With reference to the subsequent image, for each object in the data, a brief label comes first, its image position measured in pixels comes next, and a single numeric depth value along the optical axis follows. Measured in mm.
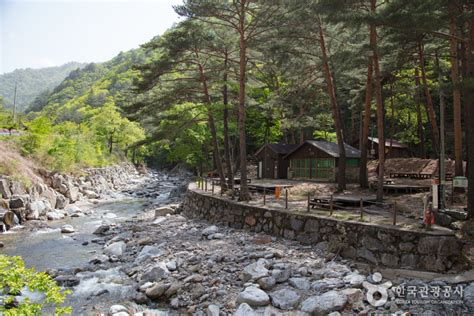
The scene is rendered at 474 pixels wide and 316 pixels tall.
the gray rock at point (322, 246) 10170
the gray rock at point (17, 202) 15625
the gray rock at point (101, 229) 15391
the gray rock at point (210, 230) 13327
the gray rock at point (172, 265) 9531
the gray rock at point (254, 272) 8289
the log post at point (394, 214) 9164
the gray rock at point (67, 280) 9096
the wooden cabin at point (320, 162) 22656
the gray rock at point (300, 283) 7860
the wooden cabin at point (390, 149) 31297
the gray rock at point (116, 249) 11812
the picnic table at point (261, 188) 18284
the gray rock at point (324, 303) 6789
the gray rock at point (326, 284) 7668
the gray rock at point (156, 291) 8066
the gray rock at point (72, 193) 22306
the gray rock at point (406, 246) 8477
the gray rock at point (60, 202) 20078
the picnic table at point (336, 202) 12375
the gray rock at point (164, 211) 19156
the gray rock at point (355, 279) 7727
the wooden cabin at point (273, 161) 27156
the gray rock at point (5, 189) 15516
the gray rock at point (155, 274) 8977
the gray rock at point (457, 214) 9834
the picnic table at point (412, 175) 21766
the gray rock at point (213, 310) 6962
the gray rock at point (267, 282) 7879
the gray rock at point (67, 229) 15233
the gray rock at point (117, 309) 7280
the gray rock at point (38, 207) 16623
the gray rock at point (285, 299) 7184
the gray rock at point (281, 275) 8227
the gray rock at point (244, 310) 6785
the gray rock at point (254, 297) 7212
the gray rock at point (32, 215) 16297
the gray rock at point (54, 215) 17594
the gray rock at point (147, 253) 10750
